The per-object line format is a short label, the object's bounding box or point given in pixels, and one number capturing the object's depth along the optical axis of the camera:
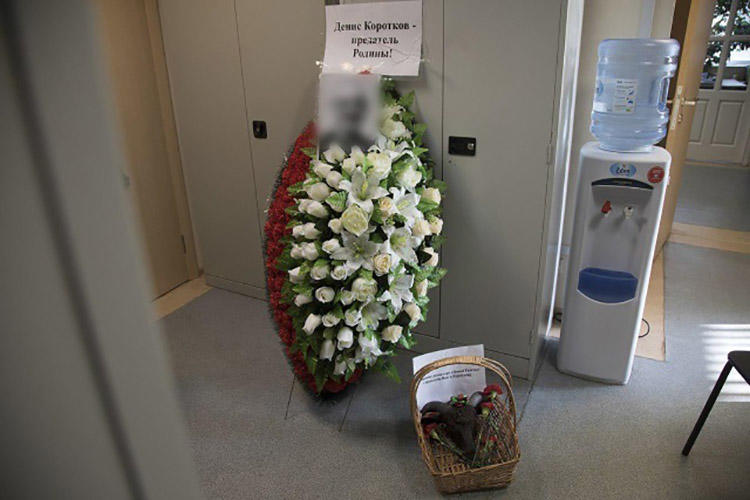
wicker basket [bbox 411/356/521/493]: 1.91
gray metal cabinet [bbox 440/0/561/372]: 2.14
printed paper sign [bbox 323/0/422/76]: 2.31
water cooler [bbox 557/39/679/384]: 2.28
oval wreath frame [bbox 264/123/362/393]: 2.17
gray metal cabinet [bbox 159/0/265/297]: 2.98
